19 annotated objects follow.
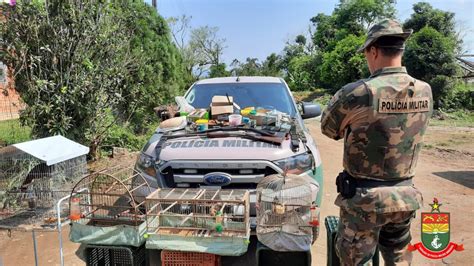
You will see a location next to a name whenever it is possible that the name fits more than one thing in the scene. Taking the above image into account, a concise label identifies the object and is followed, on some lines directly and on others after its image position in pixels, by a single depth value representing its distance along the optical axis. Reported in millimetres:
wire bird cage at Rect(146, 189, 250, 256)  2760
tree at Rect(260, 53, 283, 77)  28475
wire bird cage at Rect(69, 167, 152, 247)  2869
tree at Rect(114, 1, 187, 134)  8133
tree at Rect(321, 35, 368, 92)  23069
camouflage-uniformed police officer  2318
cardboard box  4453
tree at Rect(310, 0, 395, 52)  28078
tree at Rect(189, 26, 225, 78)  33094
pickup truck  3422
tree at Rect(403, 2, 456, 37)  18750
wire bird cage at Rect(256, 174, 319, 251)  2756
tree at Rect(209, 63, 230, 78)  27403
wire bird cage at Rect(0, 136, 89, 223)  3729
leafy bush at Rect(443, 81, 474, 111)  16802
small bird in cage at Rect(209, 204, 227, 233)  2879
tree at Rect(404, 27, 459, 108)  16031
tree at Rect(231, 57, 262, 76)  27223
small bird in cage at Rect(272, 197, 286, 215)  2959
